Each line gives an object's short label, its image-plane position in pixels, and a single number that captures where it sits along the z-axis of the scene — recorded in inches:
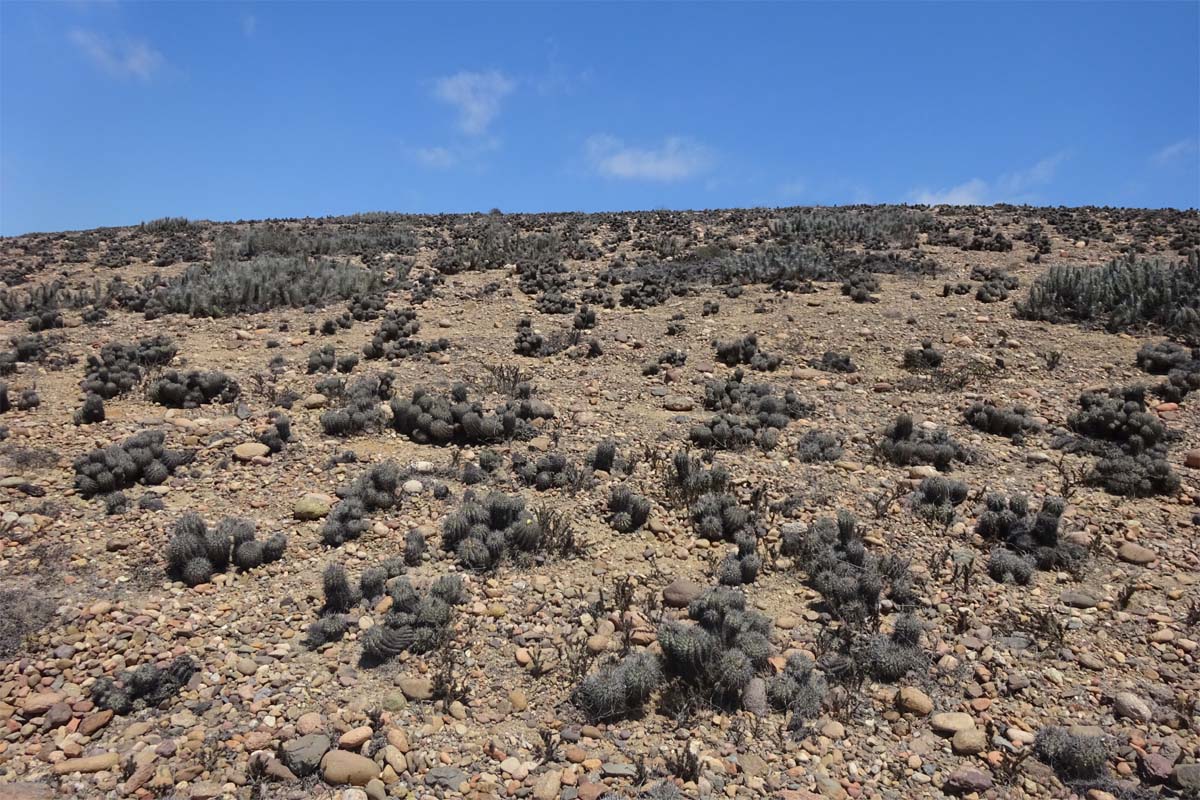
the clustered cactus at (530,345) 470.6
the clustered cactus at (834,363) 431.5
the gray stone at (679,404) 386.3
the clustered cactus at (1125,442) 289.9
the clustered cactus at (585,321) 526.9
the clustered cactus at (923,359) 428.8
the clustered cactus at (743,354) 441.9
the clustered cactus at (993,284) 546.3
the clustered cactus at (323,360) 428.1
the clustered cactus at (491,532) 252.7
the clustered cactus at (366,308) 563.2
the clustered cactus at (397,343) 462.3
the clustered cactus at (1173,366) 361.7
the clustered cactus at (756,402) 360.2
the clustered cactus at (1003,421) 342.3
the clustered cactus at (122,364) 381.1
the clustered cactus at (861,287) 561.0
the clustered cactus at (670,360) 442.7
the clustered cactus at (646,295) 585.3
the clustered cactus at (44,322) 518.0
